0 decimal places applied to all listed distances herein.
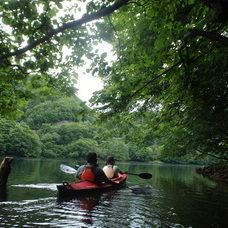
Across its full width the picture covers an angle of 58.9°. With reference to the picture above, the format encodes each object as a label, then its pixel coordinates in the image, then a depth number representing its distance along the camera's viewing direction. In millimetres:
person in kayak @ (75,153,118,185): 8120
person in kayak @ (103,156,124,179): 10812
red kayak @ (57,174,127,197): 7100
